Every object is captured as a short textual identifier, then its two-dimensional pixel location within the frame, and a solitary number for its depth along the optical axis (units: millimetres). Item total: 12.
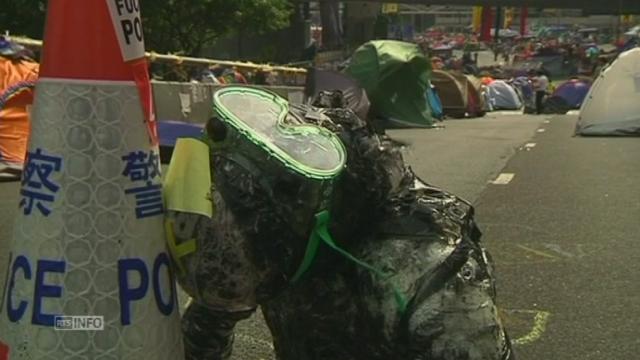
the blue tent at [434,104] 23516
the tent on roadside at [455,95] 27984
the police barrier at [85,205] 1822
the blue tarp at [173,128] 11054
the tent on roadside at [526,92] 33375
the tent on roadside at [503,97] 34875
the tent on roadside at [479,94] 29312
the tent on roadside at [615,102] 17094
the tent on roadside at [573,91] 33125
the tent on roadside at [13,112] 10016
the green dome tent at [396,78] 21172
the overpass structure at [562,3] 67125
